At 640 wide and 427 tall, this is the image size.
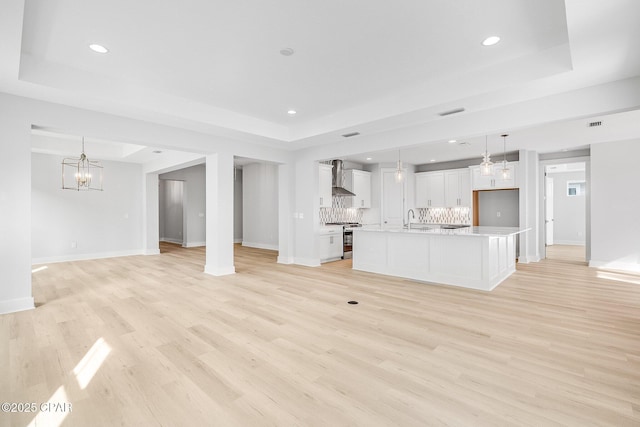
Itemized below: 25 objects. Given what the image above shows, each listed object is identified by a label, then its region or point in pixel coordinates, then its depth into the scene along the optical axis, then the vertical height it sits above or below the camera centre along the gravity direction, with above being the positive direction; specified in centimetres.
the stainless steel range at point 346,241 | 807 -80
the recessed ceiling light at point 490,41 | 304 +175
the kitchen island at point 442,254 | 480 -77
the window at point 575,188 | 1073 +80
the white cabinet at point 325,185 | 765 +70
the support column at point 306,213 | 695 -2
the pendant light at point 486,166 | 520 +78
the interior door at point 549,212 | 1062 -6
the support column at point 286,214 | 730 -4
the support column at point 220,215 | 590 -4
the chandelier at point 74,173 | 750 +104
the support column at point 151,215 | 870 -4
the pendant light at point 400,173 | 611 +79
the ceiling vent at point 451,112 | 427 +144
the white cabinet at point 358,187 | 898 +75
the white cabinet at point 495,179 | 781 +86
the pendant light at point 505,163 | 556 +92
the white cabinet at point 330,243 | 737 -78
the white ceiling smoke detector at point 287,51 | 324 +176
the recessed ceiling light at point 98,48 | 315 +177
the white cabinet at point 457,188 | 873 +70
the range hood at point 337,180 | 823 +88
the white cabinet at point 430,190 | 925 +68
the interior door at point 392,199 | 941 +39
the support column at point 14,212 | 369 +3
